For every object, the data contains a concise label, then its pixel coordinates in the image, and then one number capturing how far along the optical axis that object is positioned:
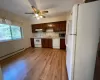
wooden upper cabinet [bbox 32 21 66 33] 5.32
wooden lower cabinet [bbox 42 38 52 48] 5.58
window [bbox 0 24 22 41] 3.58
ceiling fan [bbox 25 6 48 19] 3.03
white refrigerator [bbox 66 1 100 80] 1.12
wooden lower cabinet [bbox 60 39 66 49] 5.16
